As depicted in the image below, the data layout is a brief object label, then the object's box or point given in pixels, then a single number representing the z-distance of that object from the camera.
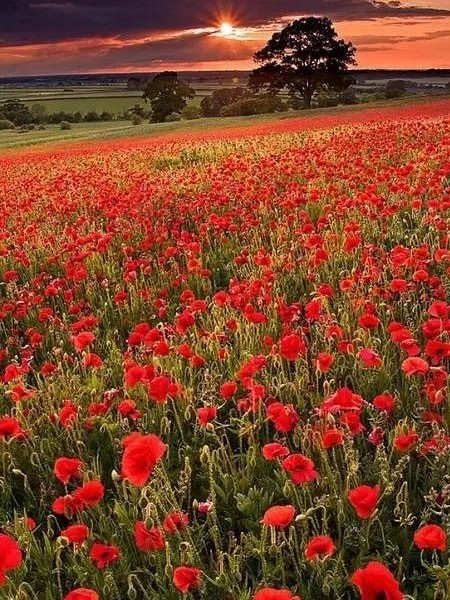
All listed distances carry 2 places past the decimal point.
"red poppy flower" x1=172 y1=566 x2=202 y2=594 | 2.12
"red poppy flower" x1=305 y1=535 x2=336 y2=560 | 2.11
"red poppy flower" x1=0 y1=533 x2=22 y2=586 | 2.00
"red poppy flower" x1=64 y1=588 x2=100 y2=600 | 1.91
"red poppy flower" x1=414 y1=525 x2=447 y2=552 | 1.98
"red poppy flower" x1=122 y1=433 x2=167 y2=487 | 2.25
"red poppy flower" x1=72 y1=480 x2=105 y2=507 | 2.44
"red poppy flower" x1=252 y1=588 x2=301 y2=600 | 1.76
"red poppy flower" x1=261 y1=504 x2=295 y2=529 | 2.12
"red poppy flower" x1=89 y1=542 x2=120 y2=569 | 2.32
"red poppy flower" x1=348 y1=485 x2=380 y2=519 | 2.13
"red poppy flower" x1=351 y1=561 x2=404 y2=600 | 1.71
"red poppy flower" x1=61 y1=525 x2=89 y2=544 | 2.32
